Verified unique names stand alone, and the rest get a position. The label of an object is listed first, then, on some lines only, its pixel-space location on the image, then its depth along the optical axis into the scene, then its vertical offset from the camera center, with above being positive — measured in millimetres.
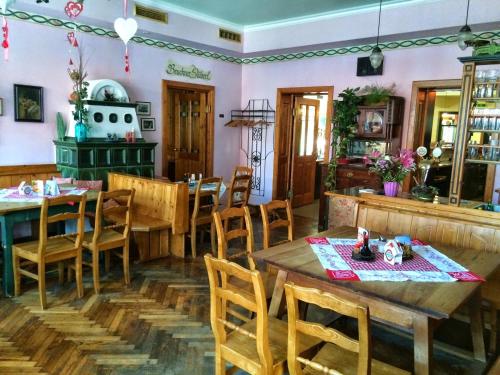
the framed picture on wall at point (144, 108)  5945 +270
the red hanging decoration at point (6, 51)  4557 +772
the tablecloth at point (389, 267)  2139 -706
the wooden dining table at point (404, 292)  1854 -723
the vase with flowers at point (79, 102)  4879 +264
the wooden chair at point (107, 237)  3475 -975
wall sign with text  6302 +902
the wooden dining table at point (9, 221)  3303 -781
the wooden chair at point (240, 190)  4848 -678
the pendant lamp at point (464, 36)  4203 +1039
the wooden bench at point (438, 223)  2873 -645
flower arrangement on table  3529 -279
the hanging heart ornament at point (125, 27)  4086 +973
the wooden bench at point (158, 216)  4332 -952
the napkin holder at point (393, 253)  2340 -650
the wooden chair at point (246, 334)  1819 -984
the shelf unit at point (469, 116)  3051 +182
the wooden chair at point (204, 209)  4572 -911
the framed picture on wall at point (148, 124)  6035 +52
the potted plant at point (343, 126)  5634 +131
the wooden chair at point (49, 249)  3146 -996
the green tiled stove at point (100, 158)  4898 -397
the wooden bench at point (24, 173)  4742 -584
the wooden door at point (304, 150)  7371 -301
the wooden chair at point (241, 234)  2570 -692
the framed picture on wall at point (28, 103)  4754 +226
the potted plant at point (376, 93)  5457 +581
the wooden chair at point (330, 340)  1525 -787
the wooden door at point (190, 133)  7035 -58
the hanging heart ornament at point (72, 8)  3560 +1003
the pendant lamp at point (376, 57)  5016 +947
